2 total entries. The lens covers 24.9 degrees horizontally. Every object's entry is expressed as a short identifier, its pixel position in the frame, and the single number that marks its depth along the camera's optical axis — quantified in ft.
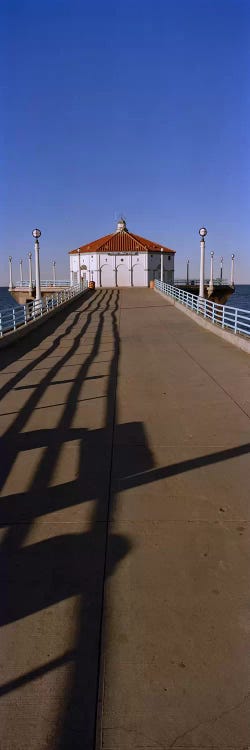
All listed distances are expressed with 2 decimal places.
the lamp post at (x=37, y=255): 89.92
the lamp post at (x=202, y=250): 92.22
